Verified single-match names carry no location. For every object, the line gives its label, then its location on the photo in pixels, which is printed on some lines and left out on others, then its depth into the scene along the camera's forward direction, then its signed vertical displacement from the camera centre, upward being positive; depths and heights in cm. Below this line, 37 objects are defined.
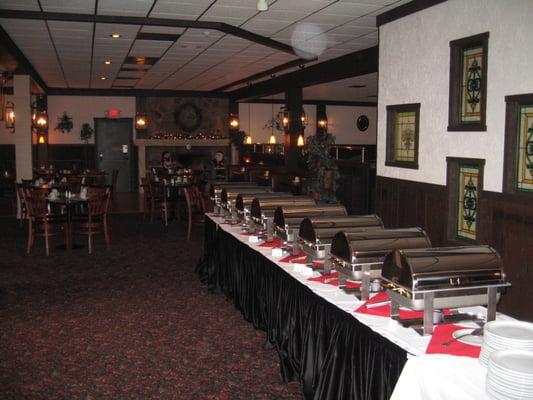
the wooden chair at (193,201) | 809 -74
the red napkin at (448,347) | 206 -74
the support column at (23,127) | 984 +43
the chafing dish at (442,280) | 224 -53
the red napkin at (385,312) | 249 -73
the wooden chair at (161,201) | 962 -87
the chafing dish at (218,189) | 581 -40
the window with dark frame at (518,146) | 377 +5
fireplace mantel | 1499 +19
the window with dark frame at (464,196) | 434 -35
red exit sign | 1498 +104
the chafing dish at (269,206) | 430 -44
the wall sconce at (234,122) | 1500 +82
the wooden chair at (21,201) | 796 -83
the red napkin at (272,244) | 414 -69
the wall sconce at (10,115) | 1061 +69
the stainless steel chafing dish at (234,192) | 546 -39
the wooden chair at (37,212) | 699 -78
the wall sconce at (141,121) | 1440 +79
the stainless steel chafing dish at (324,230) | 325 -46
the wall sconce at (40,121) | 1158 +65
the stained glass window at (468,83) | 422 +56
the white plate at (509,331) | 186 -63
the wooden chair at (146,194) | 991 -78
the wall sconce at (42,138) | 1356 +33
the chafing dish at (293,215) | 381 -45
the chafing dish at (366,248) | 276 -49
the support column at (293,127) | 1061 +49
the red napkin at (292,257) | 363 -70
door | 1507 +9
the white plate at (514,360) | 161 -63
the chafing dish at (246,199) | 482 -43
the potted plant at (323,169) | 802 -25
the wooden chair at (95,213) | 720 -82
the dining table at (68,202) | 725 -67
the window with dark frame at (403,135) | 518 +17
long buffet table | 219 -91
